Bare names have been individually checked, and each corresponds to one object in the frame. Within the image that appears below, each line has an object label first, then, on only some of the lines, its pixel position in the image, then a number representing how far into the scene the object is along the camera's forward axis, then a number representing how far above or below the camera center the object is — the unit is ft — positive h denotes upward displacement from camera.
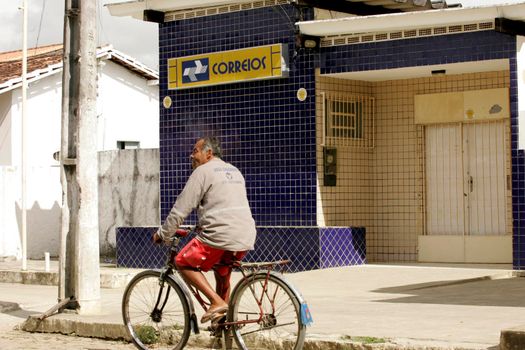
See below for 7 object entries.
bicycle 28.63 -2.91
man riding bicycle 29.76 -0.69
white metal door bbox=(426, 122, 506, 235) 58.39 +1.08
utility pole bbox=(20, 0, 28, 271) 59.93 +3.42
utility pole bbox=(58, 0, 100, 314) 38.91 +1.22
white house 75.46 +6.72
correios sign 59.88 +7.23
